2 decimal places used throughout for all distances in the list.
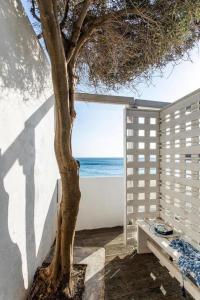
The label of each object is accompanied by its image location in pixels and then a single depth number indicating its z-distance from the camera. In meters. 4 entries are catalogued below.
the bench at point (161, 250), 1.65
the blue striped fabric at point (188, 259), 1.58
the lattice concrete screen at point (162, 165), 2.25
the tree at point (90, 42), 1.41
